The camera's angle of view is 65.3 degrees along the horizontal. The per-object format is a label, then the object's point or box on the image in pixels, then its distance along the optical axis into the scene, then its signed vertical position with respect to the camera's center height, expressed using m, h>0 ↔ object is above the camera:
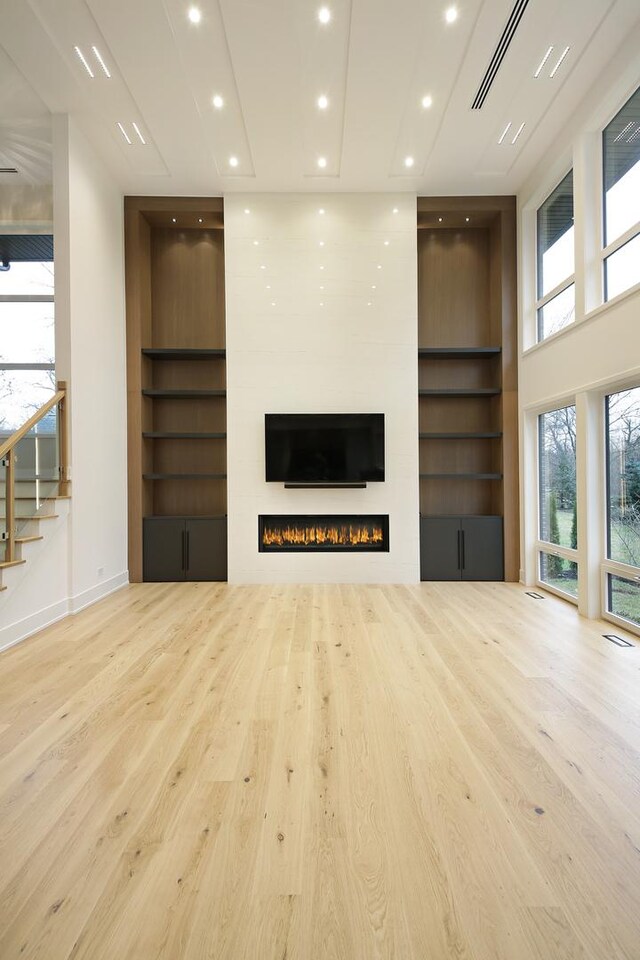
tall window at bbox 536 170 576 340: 4.67 +2.19
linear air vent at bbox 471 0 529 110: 3.35 +3.17
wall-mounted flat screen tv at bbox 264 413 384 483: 5.58 +0.43
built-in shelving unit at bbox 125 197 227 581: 5.98 +1.49
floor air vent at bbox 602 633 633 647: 3.49 -1.14
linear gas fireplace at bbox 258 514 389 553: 5.72 -0.55
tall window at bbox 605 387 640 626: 3.71 -0.18
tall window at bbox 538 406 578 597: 4.64 -0.19
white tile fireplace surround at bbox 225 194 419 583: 5.63 +1.60
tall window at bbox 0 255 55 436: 5.47 +1.67
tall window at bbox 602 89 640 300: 3.65 +2.16
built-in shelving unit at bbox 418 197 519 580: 5.96 +1.47
